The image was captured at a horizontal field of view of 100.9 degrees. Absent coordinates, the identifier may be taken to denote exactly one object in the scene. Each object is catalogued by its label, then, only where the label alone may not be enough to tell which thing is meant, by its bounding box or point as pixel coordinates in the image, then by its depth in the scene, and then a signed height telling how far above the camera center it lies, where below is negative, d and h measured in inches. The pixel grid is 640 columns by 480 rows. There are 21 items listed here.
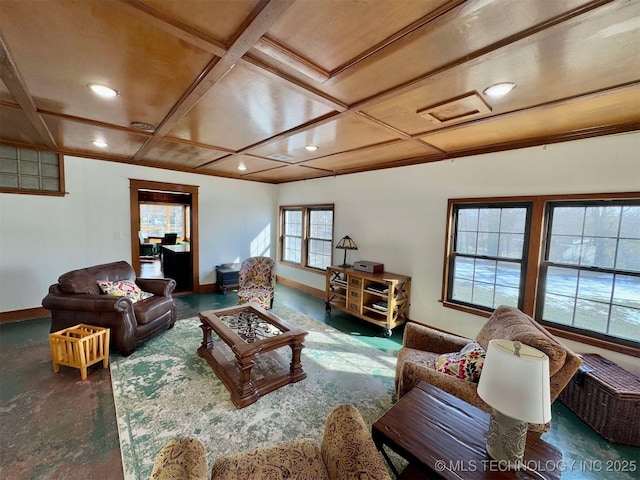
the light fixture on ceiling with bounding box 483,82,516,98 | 68.0 +36.7
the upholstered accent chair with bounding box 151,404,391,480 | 38.0 -38.1
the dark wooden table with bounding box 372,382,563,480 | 46.4 -42.3
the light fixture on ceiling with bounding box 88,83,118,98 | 74.9 +36.0
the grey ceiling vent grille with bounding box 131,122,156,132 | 106.4 +36.5
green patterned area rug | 74.0 -61.5
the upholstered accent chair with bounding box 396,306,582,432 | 59.1 -39.5
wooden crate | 97.9 -51.2
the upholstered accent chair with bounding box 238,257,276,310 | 175.2 -38.6
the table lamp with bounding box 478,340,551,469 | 40.8 -26.5
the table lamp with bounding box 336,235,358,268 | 180.2 -16.0
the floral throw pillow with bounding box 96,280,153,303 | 125.5 -36.7
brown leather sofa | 111.0 -42.2
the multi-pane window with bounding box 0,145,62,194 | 143.1 +22.9
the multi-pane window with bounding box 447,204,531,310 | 119.0 -13.5
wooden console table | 145.0 -43.3
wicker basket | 74.9 -50.9
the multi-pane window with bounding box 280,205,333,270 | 217.2 -12.9
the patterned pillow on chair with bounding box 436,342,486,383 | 71.0 -38.5
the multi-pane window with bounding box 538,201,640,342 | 94.1 -14.3
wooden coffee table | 89.3 -49.3
